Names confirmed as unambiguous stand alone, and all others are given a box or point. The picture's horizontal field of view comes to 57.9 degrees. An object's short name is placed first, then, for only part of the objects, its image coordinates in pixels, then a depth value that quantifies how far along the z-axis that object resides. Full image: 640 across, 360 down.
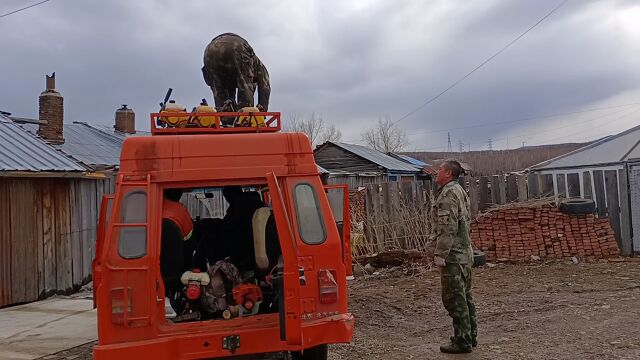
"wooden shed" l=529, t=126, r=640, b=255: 11.41
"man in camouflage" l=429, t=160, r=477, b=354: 5.60
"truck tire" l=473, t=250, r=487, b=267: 10.95
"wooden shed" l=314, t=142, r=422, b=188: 27.92
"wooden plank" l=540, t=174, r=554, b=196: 12.07
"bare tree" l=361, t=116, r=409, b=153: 57.97
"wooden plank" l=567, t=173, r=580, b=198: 11.84
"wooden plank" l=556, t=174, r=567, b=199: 11.89
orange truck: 3.81
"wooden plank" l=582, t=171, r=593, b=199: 11.70
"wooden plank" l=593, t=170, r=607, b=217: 11.58
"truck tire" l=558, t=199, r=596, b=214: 11.06
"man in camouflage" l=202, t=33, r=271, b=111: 6.81
